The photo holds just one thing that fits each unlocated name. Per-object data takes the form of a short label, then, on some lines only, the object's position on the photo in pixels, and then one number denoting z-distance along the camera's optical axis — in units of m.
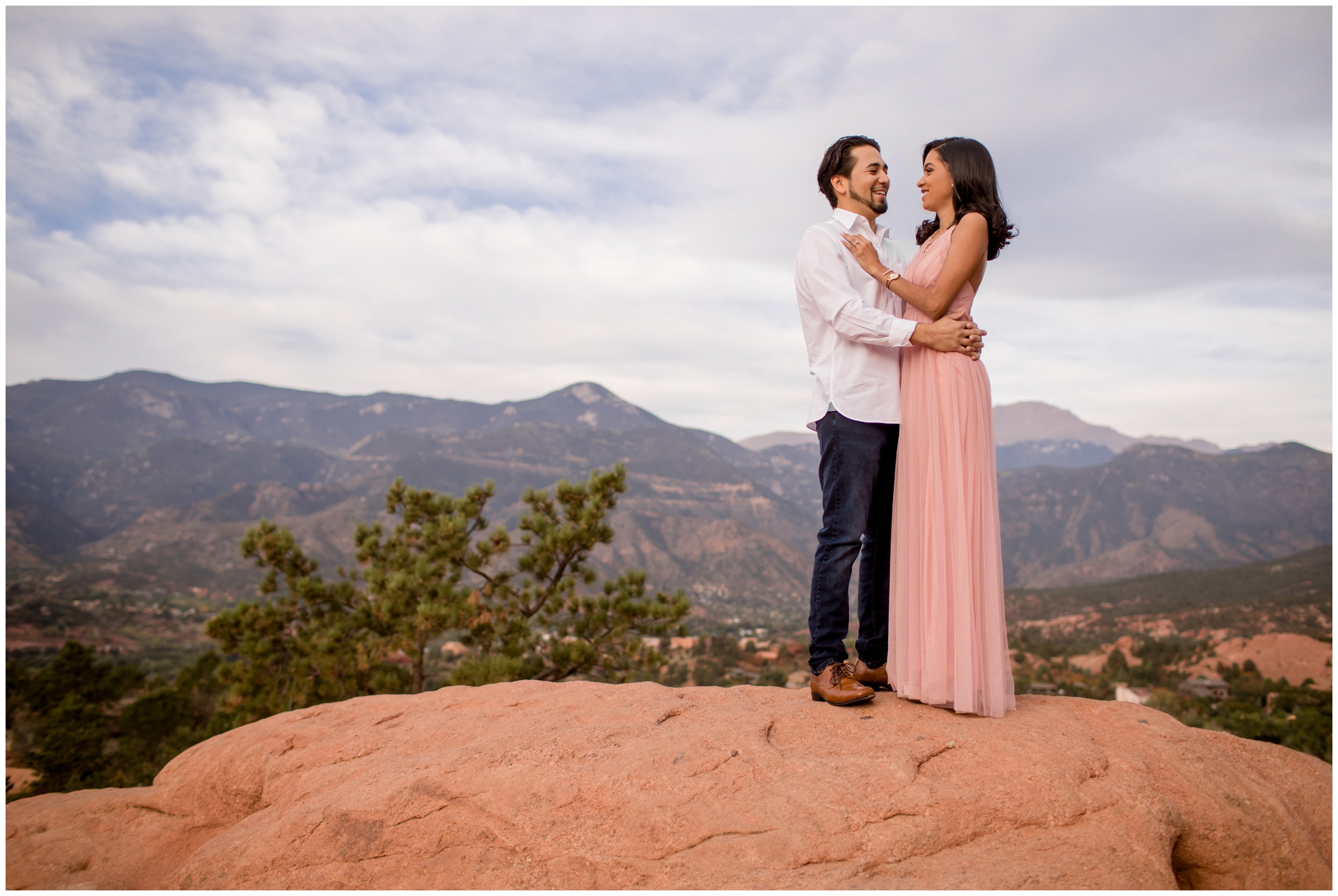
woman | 3.61
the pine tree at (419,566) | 9.41
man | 3.76
